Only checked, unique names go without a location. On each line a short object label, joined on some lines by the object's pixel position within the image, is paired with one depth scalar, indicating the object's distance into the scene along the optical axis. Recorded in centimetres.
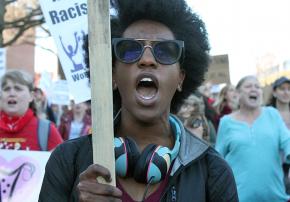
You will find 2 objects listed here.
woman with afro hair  223
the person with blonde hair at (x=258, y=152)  535
